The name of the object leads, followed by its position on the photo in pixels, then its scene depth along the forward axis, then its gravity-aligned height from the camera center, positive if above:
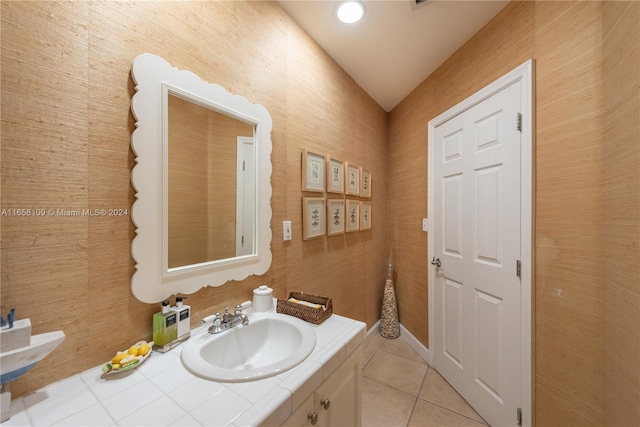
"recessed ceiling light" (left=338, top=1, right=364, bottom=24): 1.38 +1.17
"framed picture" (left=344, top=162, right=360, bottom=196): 1.98 +0.29
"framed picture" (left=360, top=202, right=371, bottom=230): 2.19 -0.02
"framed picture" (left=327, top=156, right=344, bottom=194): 1.76 +0.29
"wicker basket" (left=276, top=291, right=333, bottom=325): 1.07 -0.43
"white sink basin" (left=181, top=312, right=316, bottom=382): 0.73 -0.49
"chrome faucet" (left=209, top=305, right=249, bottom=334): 0.96 -0.44
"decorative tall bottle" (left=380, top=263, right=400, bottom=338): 2.47 -1.02
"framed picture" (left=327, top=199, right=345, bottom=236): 1.76 -0.02
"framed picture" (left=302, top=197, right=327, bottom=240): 1.54 -0.02
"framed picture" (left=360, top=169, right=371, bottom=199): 2.21 +0.27
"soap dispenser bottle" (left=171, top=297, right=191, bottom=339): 0.88 -0.37
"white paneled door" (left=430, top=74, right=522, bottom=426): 1.34 -0.25
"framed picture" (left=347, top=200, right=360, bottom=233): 2.01 -0.01
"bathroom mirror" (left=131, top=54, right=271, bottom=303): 0.84 +0.13
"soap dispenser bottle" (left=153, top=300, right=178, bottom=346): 0.84 -0.39
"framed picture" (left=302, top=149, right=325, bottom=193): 1.54 +0.28
